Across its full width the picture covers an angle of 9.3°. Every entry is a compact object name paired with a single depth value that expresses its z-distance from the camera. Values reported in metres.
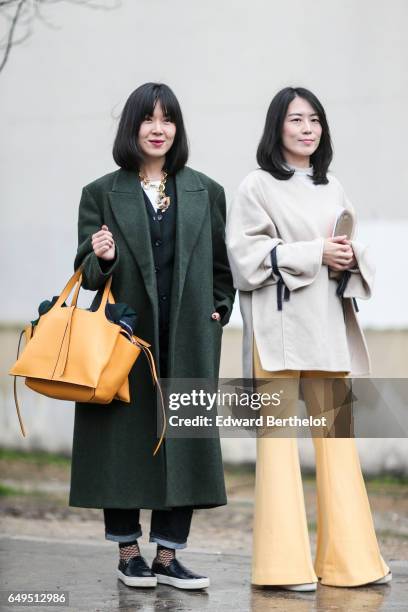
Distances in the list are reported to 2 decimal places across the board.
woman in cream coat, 8.87
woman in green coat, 8.94
